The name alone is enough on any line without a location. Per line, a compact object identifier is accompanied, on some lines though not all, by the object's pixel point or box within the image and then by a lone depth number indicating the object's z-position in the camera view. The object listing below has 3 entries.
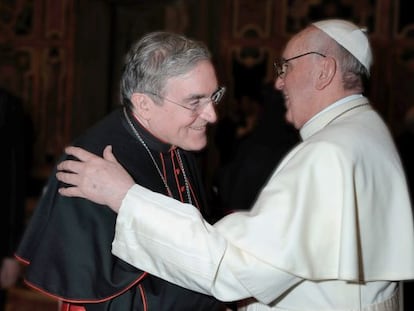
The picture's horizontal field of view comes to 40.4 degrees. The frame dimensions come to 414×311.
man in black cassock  1.82
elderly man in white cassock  1.71
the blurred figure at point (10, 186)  3.27
